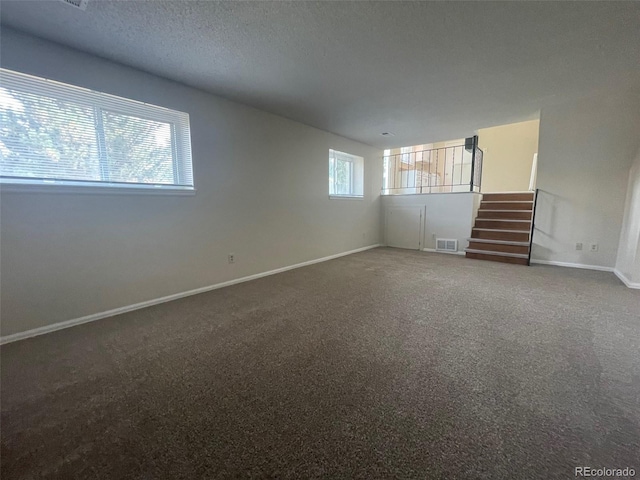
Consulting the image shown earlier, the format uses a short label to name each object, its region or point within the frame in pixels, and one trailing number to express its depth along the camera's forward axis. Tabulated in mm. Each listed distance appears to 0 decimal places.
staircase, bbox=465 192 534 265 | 4688
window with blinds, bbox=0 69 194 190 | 2020
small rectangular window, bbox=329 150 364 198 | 5242
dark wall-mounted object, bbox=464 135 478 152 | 5168
